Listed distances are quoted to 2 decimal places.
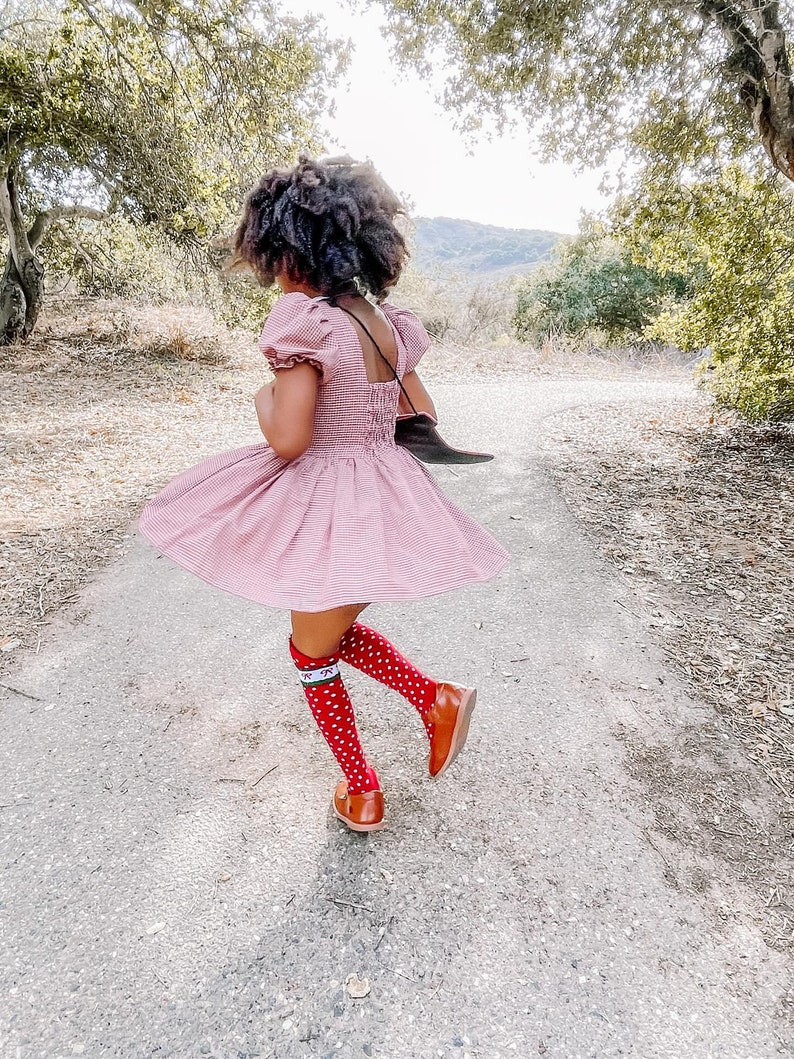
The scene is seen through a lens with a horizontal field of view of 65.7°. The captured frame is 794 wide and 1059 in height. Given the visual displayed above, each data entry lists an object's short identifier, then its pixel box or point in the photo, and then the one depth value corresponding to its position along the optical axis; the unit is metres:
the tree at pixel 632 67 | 4.75
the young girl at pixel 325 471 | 1.48
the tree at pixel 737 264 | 5.05
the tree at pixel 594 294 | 18.00
